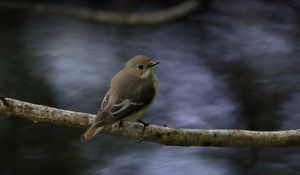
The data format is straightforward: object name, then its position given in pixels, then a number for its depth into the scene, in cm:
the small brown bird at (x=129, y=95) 787
